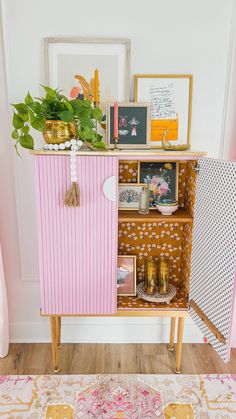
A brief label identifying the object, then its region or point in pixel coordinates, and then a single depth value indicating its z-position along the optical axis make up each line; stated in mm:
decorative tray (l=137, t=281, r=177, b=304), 2084
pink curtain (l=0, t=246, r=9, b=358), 2281
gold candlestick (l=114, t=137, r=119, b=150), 1793
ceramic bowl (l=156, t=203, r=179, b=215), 2004
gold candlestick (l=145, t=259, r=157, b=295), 2162
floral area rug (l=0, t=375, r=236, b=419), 1919
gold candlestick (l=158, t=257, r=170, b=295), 2146
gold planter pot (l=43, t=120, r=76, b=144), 1754
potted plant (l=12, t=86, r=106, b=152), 1744
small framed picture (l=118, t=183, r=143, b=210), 2125
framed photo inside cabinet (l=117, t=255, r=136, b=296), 2242
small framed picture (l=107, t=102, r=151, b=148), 1961
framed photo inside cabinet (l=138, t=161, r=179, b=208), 2156
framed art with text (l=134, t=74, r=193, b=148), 2082
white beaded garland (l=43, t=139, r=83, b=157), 1745
